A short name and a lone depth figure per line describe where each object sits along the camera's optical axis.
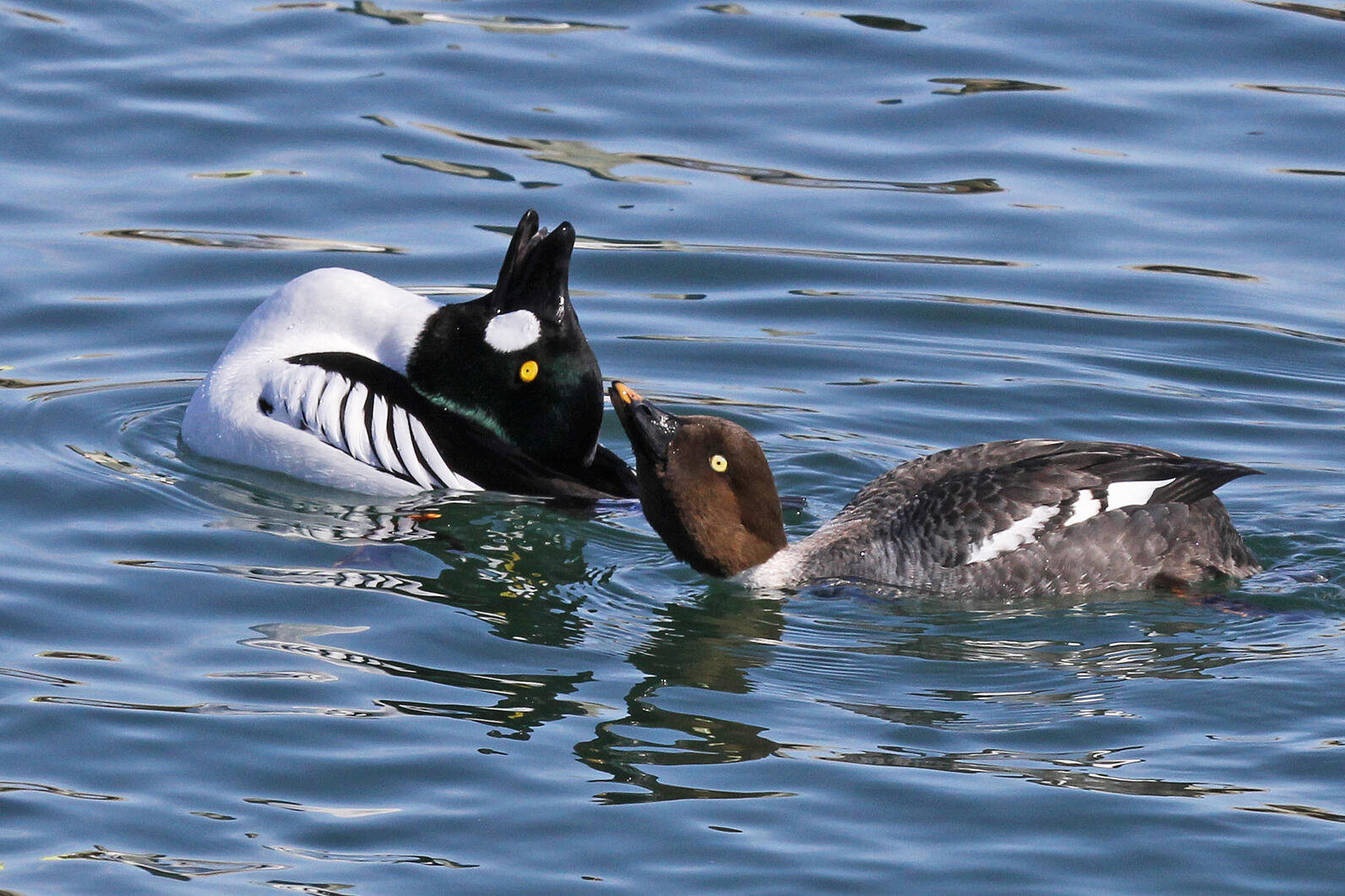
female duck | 15.27
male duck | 17.42
